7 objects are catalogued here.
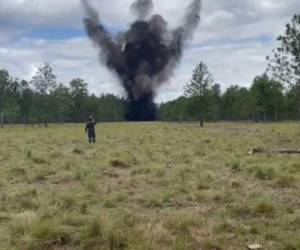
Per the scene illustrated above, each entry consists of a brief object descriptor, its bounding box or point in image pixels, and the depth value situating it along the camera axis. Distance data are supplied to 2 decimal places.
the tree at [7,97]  91.81
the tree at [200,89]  74.62
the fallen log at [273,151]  23.40
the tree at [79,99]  114.38
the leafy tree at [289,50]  39.44
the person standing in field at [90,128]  34.25
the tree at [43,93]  86.03
